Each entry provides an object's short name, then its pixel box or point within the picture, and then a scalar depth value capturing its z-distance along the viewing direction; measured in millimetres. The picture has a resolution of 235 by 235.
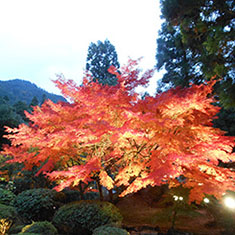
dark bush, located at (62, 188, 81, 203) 7843
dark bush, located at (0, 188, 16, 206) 6301
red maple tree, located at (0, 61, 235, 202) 3117
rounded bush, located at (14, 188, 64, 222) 6031
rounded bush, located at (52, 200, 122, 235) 4805
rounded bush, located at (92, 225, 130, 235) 3630
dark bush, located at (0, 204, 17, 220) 4875
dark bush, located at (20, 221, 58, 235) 4156
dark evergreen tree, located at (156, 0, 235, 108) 6316
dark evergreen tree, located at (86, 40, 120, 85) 20203
